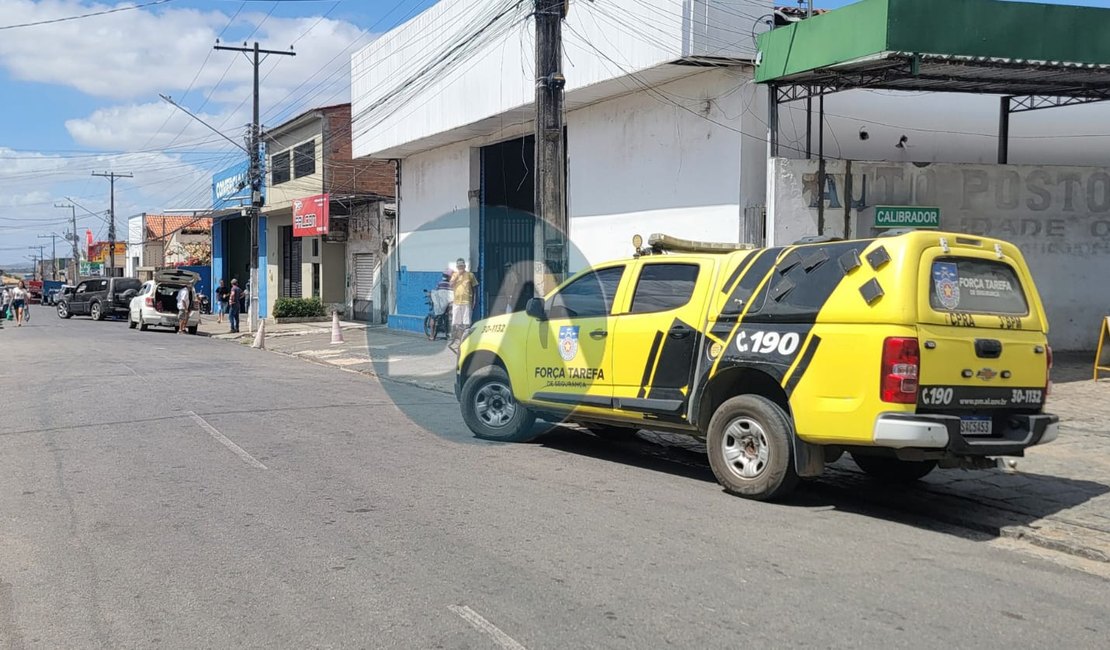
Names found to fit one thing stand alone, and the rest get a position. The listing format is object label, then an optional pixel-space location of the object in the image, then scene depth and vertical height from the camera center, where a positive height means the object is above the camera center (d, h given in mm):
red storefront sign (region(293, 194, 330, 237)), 30391 +2555
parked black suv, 39469 -318
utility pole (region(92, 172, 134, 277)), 61294 +3751
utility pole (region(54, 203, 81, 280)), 92619 +2872
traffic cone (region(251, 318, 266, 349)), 24875 -1300
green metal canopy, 11734 +3322
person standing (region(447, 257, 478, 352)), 18984 -200
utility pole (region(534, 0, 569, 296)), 11930 +2080
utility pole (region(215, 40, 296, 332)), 28344 +2949
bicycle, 23172 -826
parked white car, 30547 -496
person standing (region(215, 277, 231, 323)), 37250 -291
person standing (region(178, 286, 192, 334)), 30141 -475
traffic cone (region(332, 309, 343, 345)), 24297 -1063
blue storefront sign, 38562 +4426
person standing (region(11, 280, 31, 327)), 35219 -482
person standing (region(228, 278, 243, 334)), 31109 -510
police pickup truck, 6375 -459
